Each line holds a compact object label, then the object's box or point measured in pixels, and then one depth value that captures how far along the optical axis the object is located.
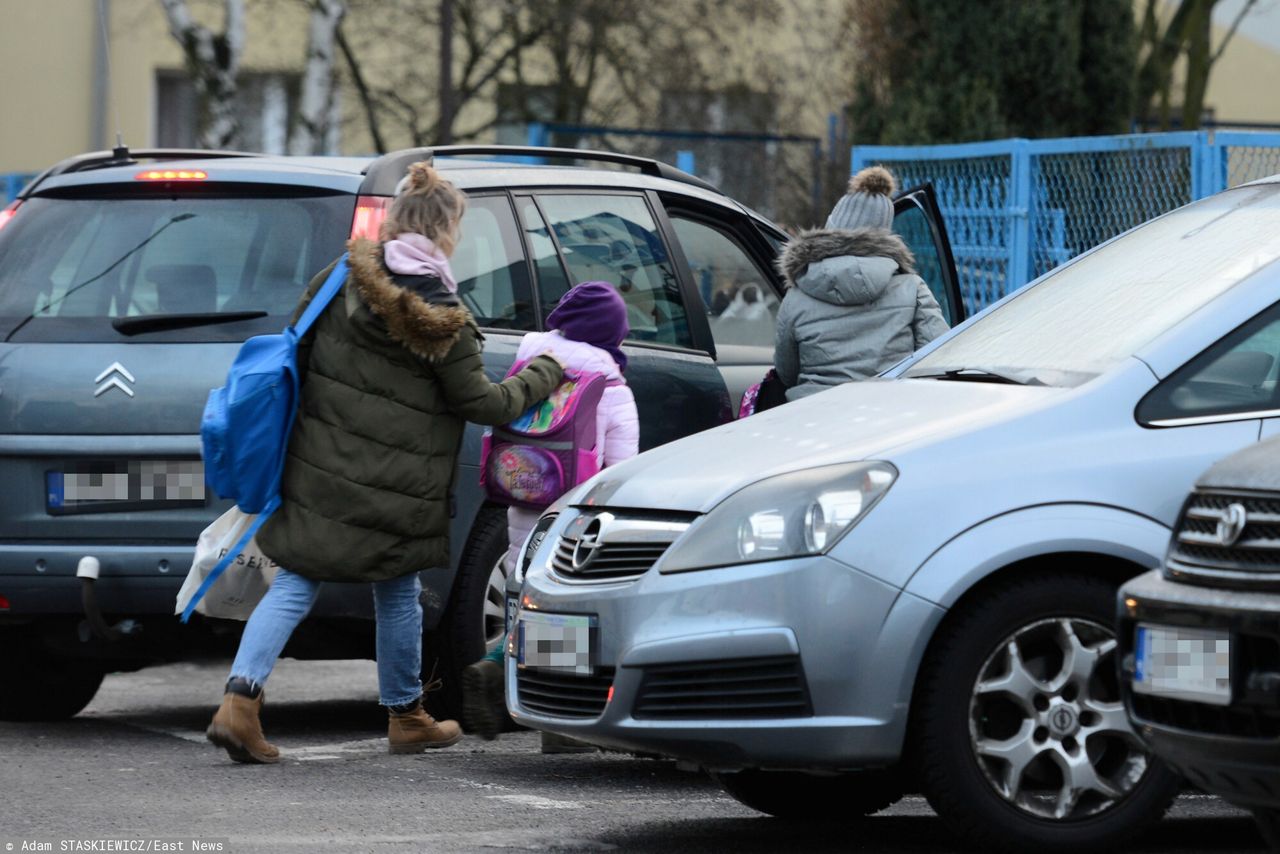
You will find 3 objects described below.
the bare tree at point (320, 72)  42.94
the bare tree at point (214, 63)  40.69
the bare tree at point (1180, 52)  36.03
